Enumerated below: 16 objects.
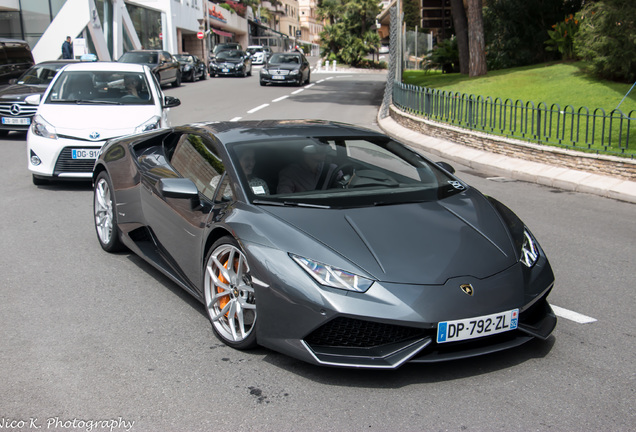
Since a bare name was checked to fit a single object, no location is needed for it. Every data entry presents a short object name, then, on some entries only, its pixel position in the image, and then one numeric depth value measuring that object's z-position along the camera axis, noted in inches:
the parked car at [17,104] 596.0
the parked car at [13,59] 745.0
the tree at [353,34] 2415.1
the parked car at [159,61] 1196.0
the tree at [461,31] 1039.0
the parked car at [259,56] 2529.5
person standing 1229.1
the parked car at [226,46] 2025.1
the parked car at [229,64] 1676.9
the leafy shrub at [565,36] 883.4
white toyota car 363.6
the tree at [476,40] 872.9
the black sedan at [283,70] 1306.6
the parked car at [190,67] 1444.4
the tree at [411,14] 2567.9
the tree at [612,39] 630.5
